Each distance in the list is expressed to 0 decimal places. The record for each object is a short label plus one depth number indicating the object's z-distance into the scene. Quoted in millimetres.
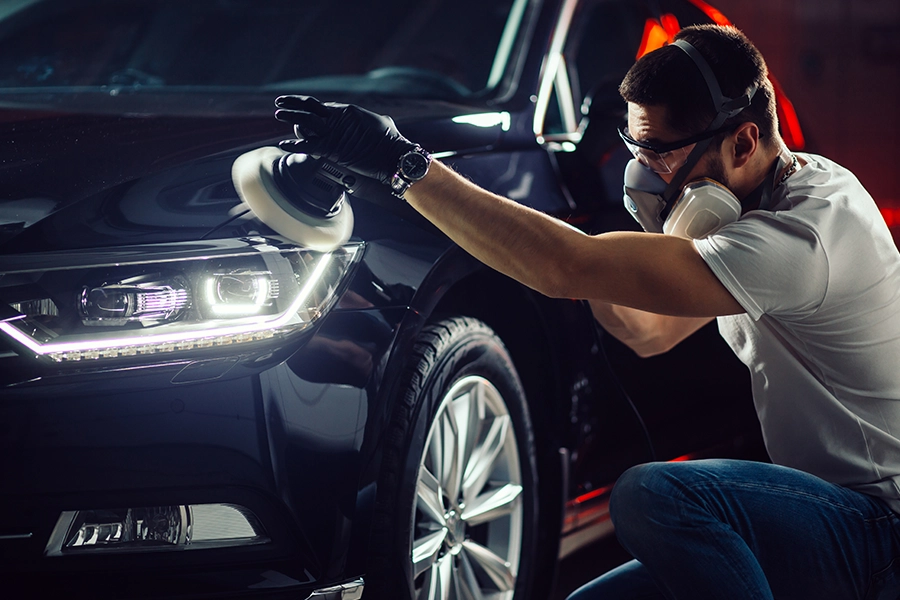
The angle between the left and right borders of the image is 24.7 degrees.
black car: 2510
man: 2629
